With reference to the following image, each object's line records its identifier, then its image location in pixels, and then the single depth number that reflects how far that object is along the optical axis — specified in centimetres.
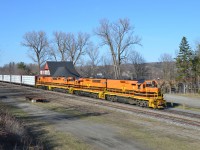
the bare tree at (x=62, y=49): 11631
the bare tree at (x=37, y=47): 11645
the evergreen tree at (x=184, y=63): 5441
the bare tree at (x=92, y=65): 11971
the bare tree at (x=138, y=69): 9525
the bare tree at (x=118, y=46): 7781
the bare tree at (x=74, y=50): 11328
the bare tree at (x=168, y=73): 5150
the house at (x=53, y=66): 8307
